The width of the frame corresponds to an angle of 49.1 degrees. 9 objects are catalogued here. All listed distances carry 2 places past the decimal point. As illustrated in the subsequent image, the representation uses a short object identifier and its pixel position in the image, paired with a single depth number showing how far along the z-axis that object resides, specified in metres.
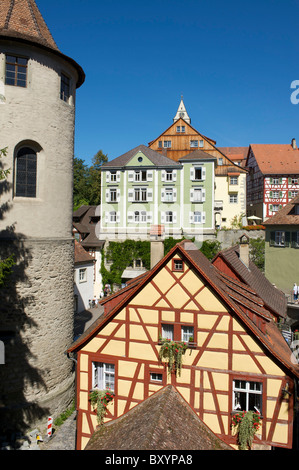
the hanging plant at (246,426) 8.05
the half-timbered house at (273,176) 38.97
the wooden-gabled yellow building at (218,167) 36.56
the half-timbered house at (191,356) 8.31
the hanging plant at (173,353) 8.82
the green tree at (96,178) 53.84
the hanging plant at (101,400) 9.27
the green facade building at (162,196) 30.83
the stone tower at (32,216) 11.72
